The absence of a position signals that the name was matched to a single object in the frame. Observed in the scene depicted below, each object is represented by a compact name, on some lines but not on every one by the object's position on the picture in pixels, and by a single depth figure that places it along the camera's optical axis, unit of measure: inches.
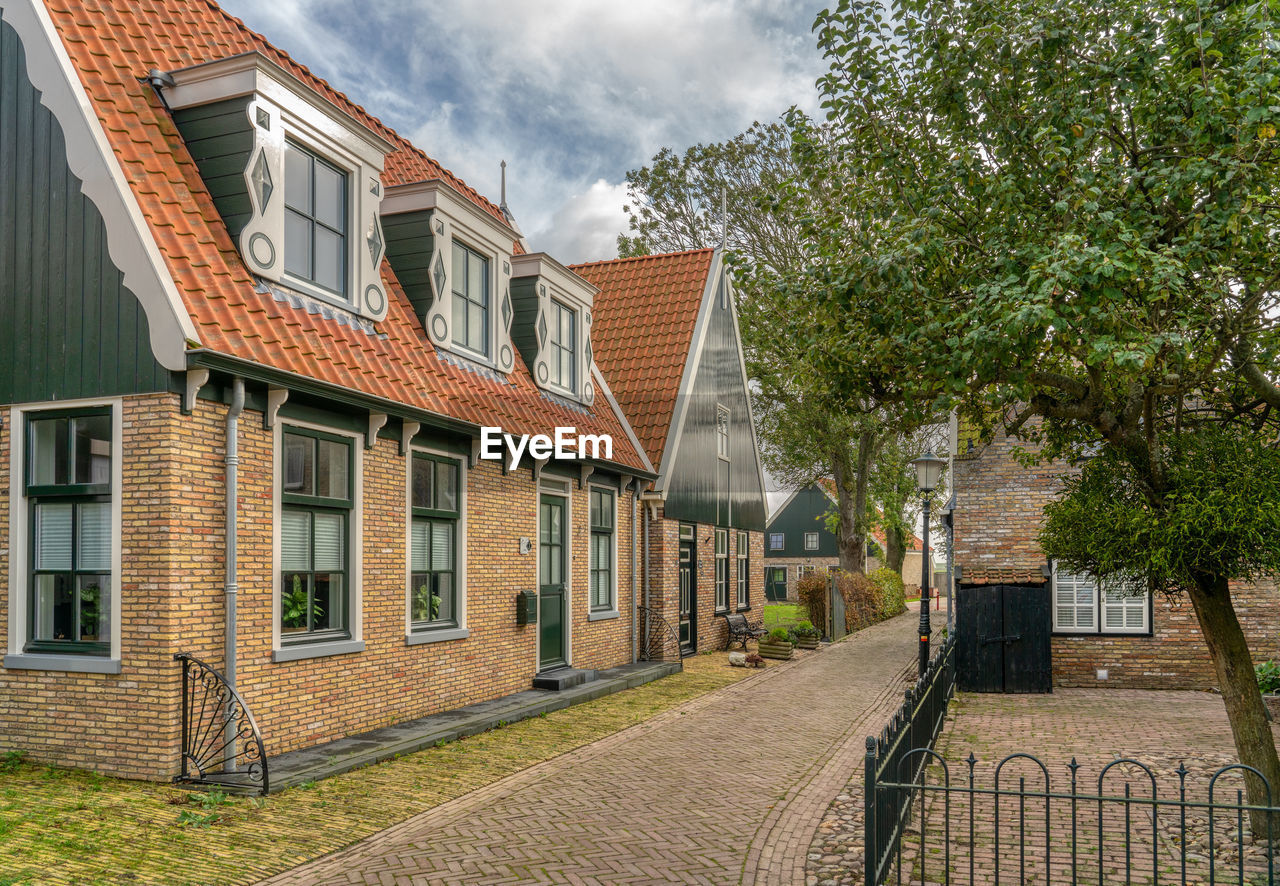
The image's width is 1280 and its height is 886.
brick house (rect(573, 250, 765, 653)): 739.4
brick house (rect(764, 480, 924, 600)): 2266.2
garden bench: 876.0
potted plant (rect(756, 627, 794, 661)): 813.9
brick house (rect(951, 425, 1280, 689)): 648.4
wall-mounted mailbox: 534.6
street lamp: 589.6
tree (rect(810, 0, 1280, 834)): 268.3
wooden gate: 647.1
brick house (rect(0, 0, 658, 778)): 327.3
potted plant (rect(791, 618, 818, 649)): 914.1
